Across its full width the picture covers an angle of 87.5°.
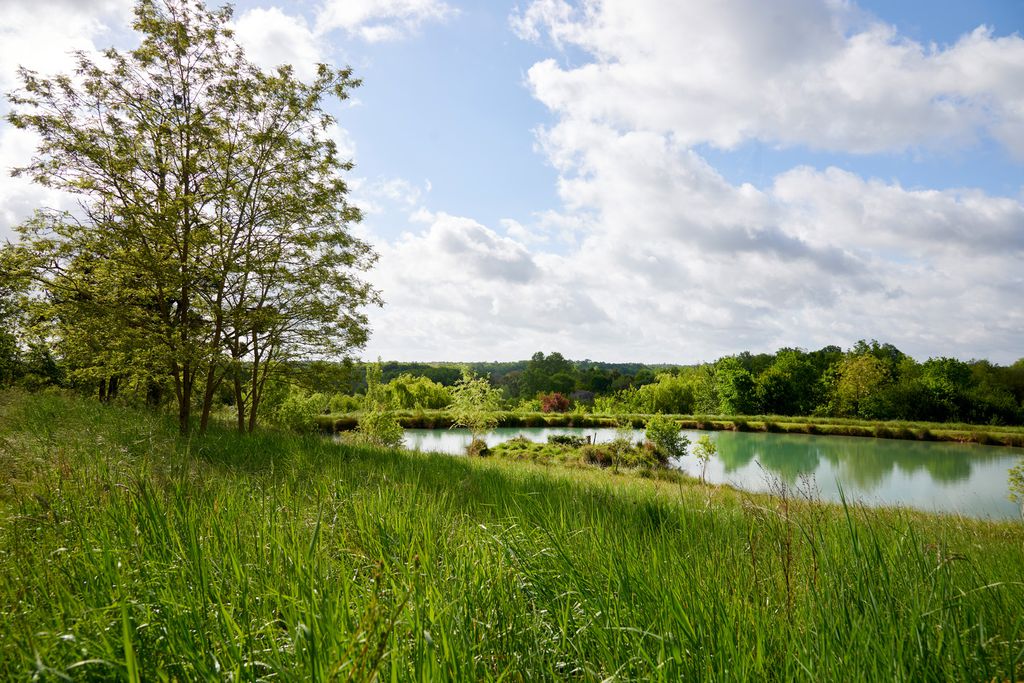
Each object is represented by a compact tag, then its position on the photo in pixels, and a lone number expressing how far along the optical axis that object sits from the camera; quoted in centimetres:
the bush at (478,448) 2279
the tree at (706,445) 1930
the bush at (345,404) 5121
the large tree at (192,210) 1099
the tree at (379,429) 2172
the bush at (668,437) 2570
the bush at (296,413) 2622
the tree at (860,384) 5144
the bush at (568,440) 2717
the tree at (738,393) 5838
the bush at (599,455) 2266
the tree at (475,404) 2723
